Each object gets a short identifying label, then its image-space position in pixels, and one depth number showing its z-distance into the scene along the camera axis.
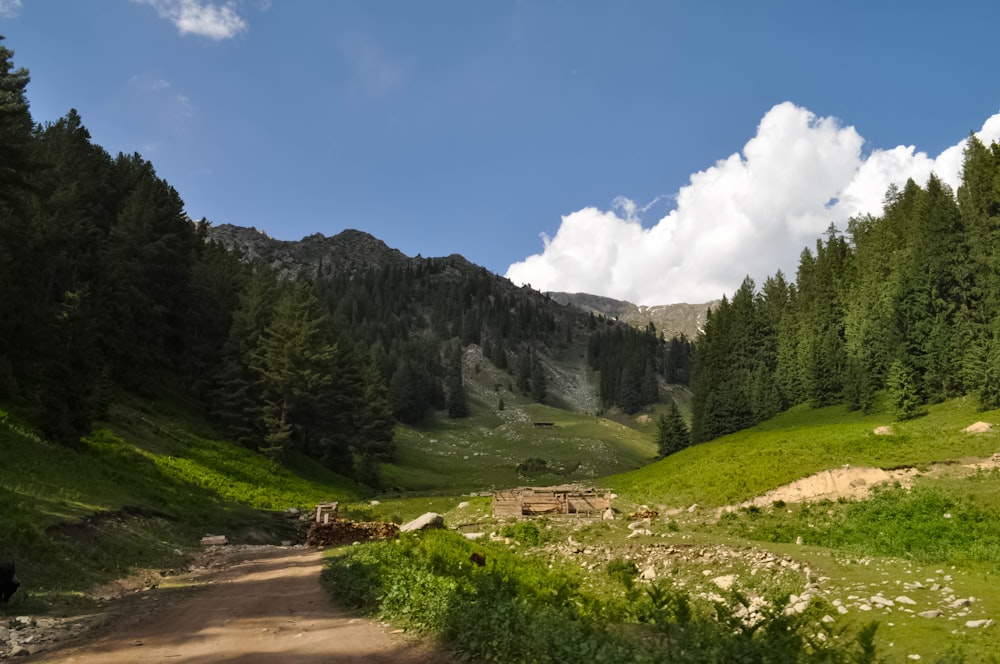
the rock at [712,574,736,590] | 17.51
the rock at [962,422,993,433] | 39.58
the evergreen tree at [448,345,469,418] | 161.00
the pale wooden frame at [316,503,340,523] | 33.20
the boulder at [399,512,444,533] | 27.02
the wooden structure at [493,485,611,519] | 35.41
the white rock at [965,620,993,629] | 11.26
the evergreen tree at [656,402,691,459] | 92.38
